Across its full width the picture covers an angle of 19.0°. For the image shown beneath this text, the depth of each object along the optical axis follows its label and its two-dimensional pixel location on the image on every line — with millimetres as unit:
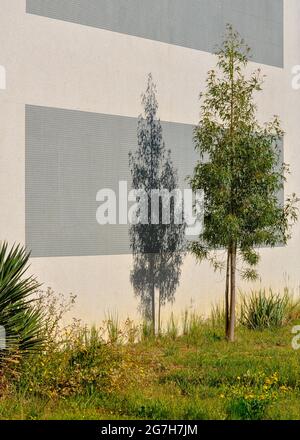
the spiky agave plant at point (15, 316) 11633
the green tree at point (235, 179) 15984
